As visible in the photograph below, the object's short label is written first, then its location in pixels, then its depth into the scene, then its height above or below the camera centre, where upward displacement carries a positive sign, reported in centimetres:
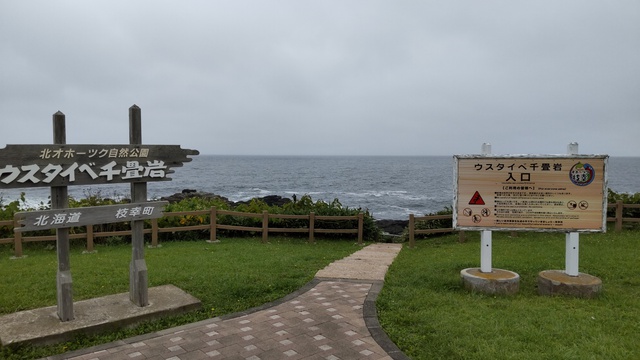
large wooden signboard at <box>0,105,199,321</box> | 532 -14
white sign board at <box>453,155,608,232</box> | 699 -42
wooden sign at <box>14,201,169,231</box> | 536 -65
